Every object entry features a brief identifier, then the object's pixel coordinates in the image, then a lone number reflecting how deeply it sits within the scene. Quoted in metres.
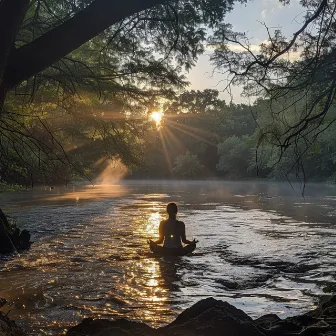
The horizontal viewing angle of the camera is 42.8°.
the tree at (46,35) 4.41
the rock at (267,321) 5.05
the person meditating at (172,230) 11.66
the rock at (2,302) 6.88
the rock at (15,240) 12.42
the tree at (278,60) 5.75
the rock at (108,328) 4.42
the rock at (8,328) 3.83
